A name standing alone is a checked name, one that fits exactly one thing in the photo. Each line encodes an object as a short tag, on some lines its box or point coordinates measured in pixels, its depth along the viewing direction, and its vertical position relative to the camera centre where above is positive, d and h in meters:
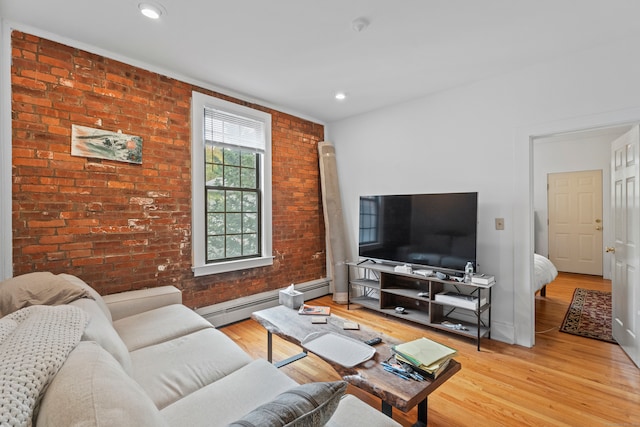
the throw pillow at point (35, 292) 1.63 -0.47
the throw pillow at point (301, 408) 0.74 -0.53
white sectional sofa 0.71 -0.53
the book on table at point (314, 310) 2.40 -0.83
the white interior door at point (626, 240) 2.41 -0.26
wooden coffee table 1.41 -0.87
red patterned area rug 3.04 -1.27
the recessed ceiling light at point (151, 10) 1.96 +1.39
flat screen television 2.93 -0.20
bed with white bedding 3.55 -0.80
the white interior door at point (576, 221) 5.62 -0.20
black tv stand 2.90 -1.04
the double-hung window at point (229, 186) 3.10 +0.30
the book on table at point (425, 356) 1.53 -0.79
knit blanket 0.68 -0.43
